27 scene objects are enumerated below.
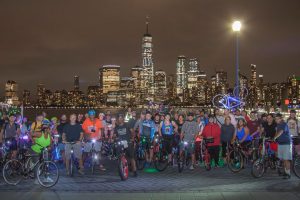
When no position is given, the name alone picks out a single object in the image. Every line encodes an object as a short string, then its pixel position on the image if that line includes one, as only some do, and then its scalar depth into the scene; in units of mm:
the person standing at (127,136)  8684
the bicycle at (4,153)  8969
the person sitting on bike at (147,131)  10033
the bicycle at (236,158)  9167
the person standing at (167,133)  9796
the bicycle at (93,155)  9338
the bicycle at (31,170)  7627
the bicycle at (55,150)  10023
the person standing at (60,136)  10130
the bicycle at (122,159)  8186
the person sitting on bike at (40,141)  8276
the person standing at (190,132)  9786
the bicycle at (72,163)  8905
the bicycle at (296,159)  8423
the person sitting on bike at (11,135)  9223
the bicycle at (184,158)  9233
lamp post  13794
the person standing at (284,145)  8387
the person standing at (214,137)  9902
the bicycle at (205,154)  9509
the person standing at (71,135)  9061
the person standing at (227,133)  9973
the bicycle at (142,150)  10058
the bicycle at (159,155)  9535
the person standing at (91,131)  9474
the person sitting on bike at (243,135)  10340
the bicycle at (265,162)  8467
